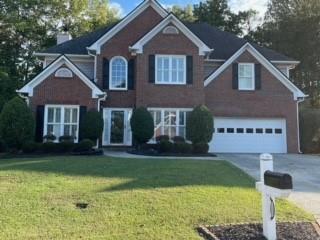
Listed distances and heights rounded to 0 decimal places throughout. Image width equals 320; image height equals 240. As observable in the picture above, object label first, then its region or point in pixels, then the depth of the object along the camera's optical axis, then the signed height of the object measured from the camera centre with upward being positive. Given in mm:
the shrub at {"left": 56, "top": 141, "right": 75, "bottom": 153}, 12195 -605
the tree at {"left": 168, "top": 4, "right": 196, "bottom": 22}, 26202 +13273
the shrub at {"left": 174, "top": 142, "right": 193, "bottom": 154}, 12653 -618
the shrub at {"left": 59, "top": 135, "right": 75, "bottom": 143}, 12626 -174
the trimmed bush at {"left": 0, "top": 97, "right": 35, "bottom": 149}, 12034 +456
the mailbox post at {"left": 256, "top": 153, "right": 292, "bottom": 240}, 4147 -965
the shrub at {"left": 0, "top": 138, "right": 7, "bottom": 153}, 12432 -611
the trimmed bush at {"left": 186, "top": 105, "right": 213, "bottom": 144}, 13083 +526
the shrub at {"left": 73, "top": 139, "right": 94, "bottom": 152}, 12222 -553
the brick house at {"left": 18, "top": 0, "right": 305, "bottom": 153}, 13289 +2731
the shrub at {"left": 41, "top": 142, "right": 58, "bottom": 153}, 12061 -611
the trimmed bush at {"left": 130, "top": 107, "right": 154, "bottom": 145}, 13137 +510
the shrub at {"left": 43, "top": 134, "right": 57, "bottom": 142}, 12684 -179
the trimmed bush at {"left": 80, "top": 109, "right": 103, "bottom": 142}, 12888 +461
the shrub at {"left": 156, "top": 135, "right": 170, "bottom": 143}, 13207 -129
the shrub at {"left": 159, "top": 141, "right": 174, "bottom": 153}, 12671 -576
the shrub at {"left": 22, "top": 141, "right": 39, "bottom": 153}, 11950 -612
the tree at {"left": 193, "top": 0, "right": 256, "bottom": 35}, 26220 +12828
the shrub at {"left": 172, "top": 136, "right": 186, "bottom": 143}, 13223 -173
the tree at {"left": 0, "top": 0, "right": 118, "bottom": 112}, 21413 +9604
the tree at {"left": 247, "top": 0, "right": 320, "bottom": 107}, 23637 +9641
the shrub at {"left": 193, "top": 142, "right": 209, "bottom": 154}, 12724 -615
